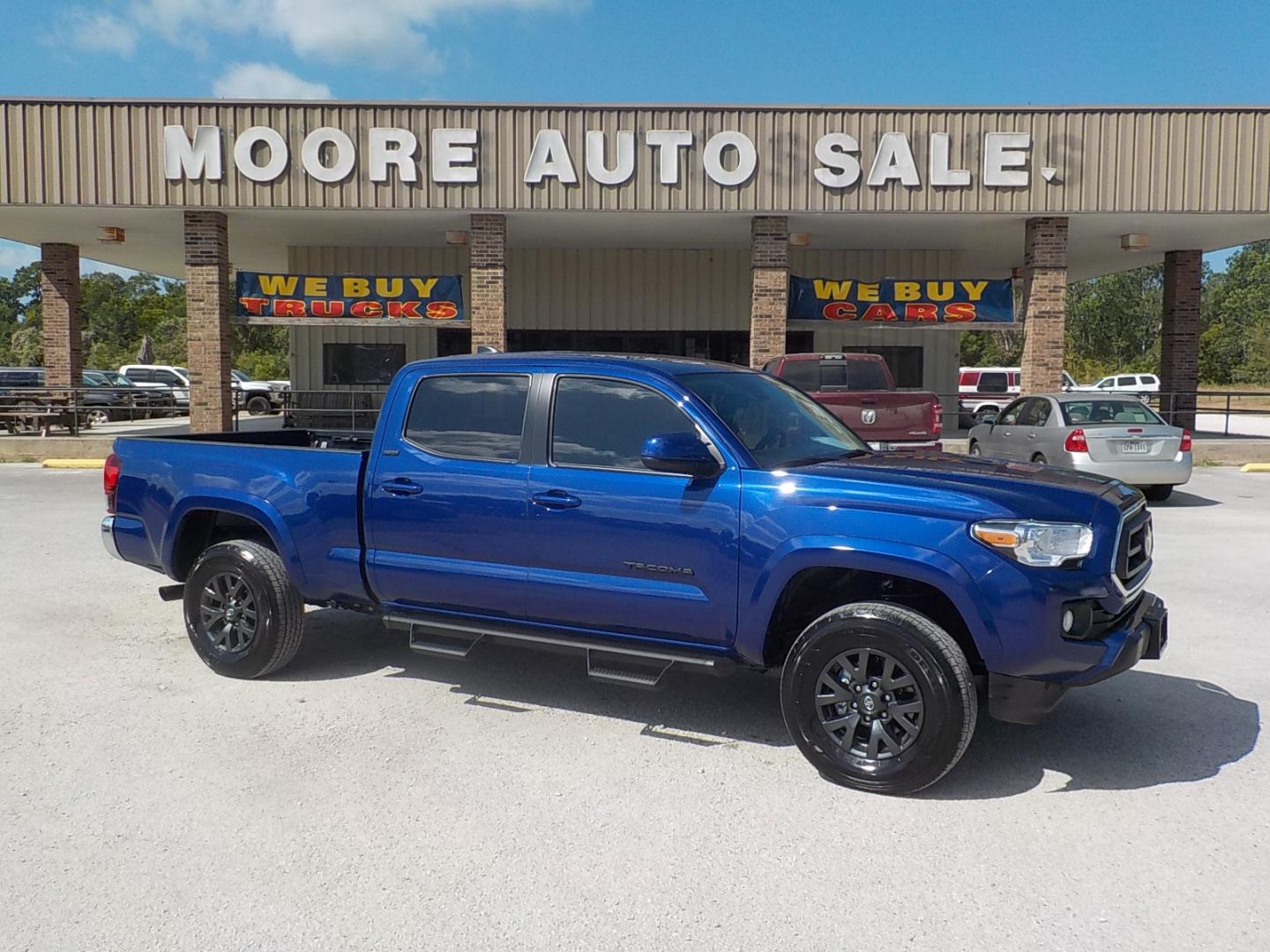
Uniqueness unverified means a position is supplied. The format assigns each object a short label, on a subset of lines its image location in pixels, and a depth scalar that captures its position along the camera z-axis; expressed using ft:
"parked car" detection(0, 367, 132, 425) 69.21
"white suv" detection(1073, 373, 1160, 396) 135.54
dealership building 56.44
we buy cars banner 62.85
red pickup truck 38.24
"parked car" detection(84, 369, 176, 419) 95.33
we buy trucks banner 62.39
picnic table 67.00
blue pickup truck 13.41
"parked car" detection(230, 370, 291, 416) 115.24
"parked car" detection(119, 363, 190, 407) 114.21
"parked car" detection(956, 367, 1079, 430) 91.49
